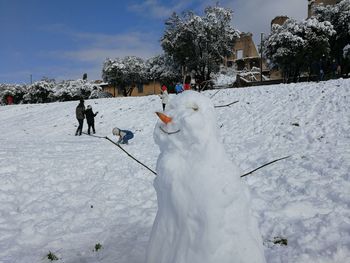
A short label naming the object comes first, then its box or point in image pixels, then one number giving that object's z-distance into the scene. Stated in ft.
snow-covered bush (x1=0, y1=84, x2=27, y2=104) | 127.85
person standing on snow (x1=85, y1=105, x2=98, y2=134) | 47.48
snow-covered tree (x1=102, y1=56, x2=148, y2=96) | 116.06
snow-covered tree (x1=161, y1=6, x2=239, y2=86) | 90.33
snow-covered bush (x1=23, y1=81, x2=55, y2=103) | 116.78
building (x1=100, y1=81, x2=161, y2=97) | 129.41
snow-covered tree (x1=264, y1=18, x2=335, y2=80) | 80.89
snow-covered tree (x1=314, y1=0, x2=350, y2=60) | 85.51
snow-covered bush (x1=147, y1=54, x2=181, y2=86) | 102.63
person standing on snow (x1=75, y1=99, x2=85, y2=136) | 48.06
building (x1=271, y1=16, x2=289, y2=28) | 150.83
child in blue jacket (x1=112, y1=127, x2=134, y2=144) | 38.65
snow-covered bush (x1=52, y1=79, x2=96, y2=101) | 114.62
